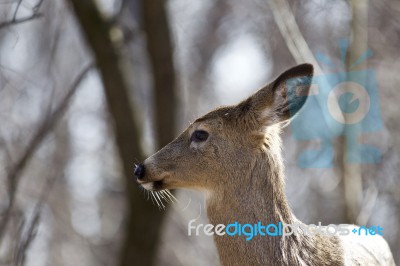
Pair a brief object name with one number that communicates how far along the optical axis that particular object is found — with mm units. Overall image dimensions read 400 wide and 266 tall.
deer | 11680
